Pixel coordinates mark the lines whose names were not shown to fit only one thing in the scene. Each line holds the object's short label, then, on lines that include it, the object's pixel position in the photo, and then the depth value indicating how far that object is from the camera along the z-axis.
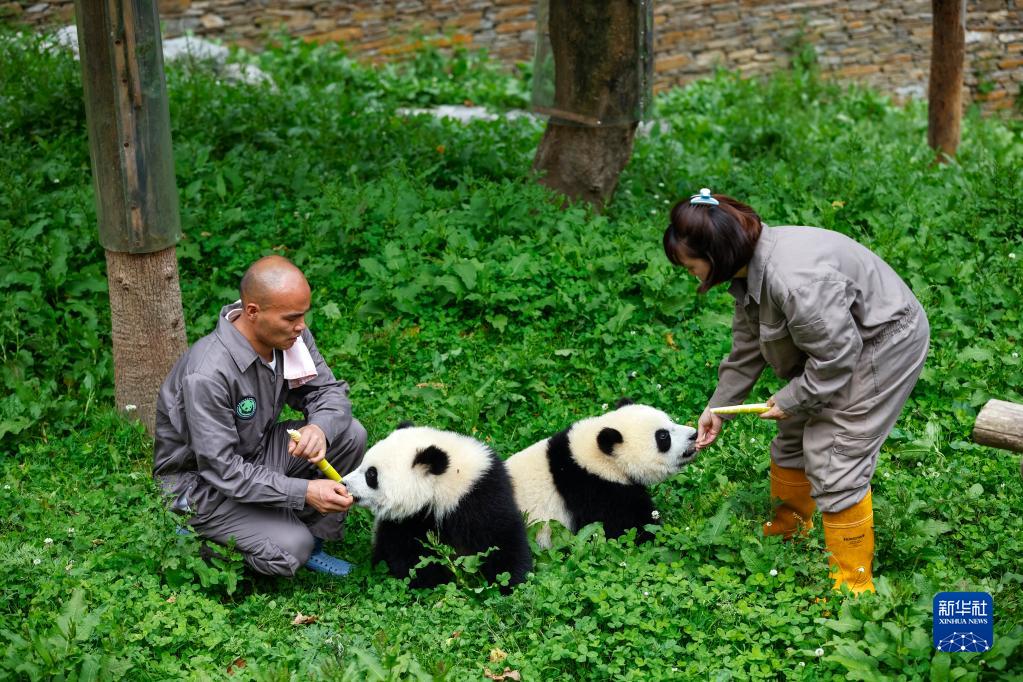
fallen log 3.33
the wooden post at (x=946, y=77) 8.65
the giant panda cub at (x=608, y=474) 4.45
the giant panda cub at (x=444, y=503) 4.19
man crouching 4.06
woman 3.64
